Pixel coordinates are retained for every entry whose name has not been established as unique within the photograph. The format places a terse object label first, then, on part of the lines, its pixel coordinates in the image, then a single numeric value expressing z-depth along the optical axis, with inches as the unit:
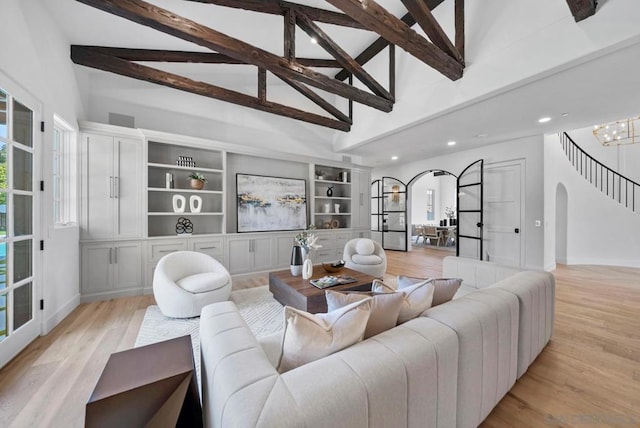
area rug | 96.7
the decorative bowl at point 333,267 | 132.9
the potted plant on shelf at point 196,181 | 161.3
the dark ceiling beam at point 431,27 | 96.1
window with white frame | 119.3
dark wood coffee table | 98.6
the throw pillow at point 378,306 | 49.6
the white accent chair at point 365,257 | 164.4
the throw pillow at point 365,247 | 172.1
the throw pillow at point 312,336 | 41.3
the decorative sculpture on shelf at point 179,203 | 157.6
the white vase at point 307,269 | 119.0
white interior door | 202.4
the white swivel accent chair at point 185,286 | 108.7
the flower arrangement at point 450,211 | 404.6
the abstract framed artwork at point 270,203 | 184.9
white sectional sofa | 29.6
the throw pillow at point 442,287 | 64.1
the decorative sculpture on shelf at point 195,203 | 162.4
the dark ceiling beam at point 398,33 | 86.1
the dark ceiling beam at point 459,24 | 124.8
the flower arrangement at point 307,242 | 129.4
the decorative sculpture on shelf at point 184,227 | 163.5
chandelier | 229.0
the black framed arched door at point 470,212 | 217.5
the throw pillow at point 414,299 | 55.6
